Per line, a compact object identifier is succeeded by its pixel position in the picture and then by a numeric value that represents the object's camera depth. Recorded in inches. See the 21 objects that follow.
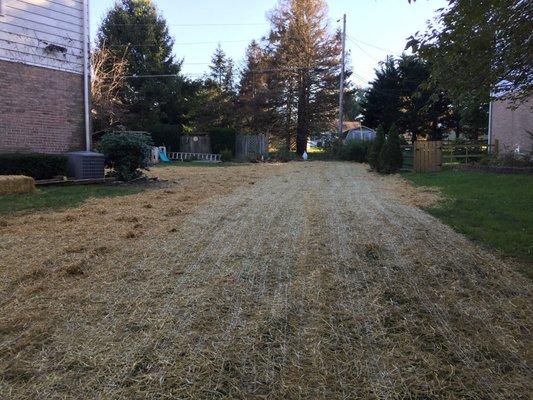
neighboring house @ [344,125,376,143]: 1578.1
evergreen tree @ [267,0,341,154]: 1445.6
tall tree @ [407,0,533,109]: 186.7
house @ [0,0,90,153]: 469.1
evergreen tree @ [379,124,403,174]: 703.1
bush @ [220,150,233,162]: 1099.3
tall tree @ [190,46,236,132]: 1452.4
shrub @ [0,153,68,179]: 444.5
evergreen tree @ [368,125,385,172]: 737.9
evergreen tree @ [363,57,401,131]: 1425.9
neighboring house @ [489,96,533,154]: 749.3
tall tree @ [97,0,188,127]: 1311.5
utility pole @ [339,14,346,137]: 1267.2
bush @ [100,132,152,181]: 515.5
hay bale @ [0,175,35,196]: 381.4
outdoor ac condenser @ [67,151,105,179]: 506.3
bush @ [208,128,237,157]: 1221.1
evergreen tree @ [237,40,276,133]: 1441.9
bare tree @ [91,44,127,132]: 1113.4
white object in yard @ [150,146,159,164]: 1068.2
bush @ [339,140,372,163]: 1095.6
